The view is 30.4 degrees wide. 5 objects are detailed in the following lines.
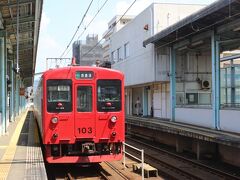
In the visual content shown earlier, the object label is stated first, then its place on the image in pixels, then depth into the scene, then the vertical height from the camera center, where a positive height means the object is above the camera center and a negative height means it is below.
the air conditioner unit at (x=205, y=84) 22.53 +0.79
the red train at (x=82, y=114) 11.70 -0.38
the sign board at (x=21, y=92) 42.31 +0.82
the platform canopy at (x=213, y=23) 14.06 +2.87
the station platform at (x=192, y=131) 12.70 -1.12
